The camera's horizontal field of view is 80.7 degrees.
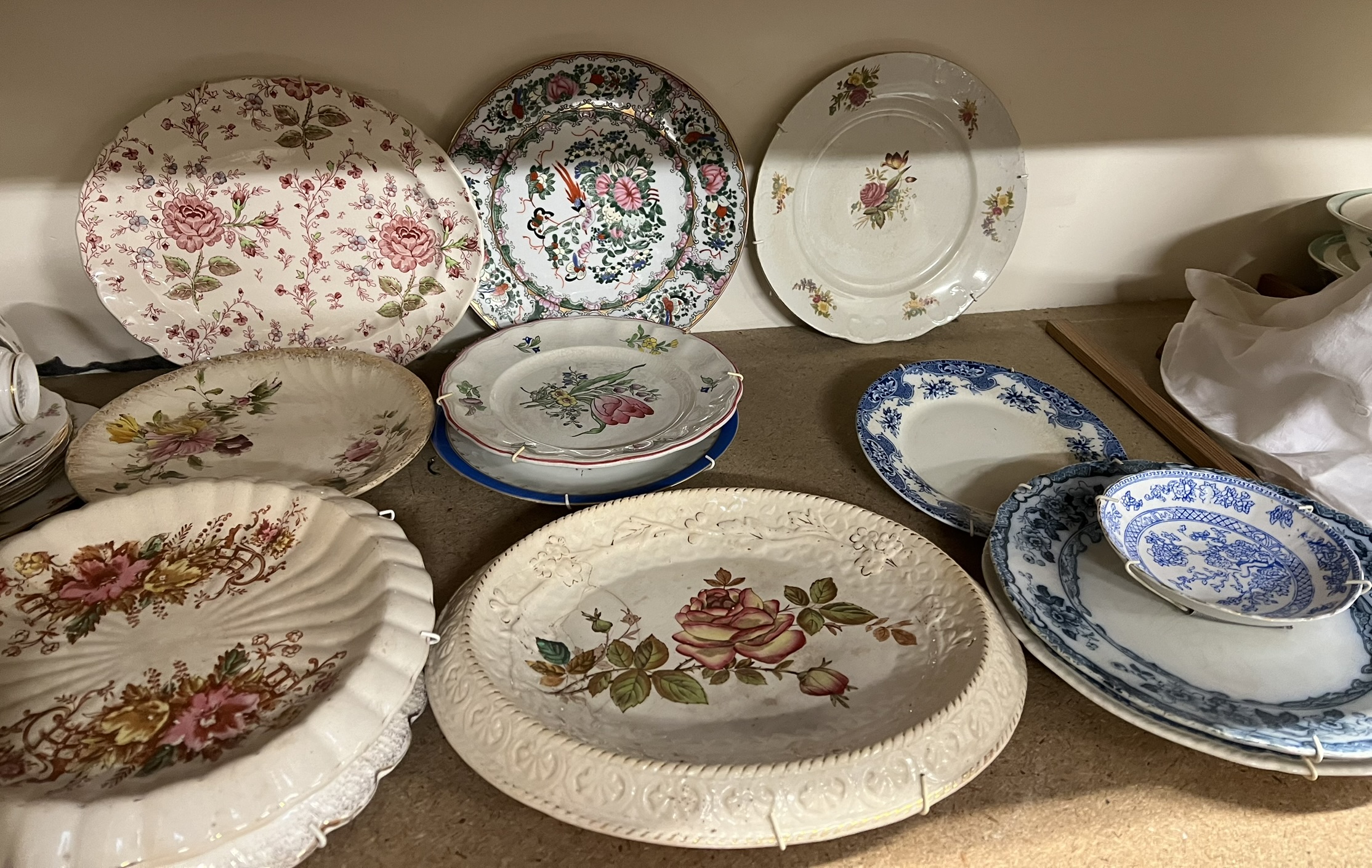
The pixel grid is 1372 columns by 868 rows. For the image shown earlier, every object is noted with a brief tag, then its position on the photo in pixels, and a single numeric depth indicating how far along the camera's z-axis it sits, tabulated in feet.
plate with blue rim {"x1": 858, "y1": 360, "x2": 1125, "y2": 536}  2.76
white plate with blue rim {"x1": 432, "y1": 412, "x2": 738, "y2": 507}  2.53
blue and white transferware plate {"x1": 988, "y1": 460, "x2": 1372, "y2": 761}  1.89
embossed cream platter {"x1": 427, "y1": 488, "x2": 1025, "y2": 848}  1.65
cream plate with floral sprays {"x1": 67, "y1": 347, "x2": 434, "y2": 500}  2.48
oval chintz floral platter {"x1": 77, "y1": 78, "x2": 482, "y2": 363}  2.87
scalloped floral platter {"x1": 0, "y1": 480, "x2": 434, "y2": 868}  1.42
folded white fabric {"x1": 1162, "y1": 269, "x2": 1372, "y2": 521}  2.68
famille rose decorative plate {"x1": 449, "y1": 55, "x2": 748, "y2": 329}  3.10
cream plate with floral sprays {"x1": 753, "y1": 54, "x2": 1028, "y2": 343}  3.34
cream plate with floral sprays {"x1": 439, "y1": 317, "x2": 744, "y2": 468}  2.61
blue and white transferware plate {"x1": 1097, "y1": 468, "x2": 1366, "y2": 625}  2.18
